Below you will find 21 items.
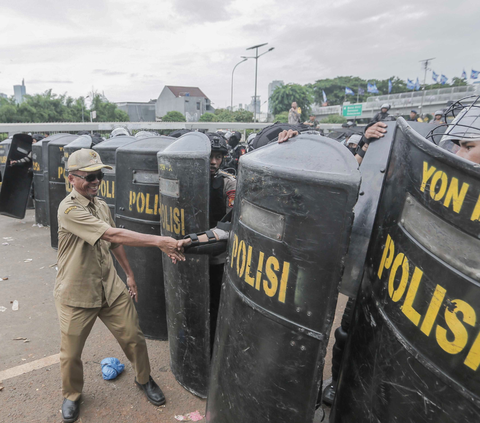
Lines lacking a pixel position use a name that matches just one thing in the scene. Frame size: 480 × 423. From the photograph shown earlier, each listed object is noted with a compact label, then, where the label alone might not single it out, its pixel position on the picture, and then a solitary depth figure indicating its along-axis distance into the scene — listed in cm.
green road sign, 3943
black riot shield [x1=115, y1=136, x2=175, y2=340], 316
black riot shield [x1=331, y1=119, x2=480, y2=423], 92
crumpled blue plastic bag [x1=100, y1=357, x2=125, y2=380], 303
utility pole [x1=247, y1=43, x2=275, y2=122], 2650
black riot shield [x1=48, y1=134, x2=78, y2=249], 559
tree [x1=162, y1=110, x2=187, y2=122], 5059
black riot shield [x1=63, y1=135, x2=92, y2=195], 507
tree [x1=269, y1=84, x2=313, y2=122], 5375
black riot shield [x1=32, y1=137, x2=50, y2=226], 690
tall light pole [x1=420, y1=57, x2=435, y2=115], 3866
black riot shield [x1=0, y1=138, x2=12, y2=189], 969
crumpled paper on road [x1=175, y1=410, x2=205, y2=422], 262
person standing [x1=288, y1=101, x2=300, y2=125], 964
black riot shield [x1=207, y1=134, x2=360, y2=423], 131
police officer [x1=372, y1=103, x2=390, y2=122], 759
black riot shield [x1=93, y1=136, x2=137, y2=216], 396
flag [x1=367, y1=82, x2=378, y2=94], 4384
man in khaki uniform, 245
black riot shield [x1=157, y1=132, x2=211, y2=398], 244
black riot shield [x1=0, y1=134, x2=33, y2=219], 736
